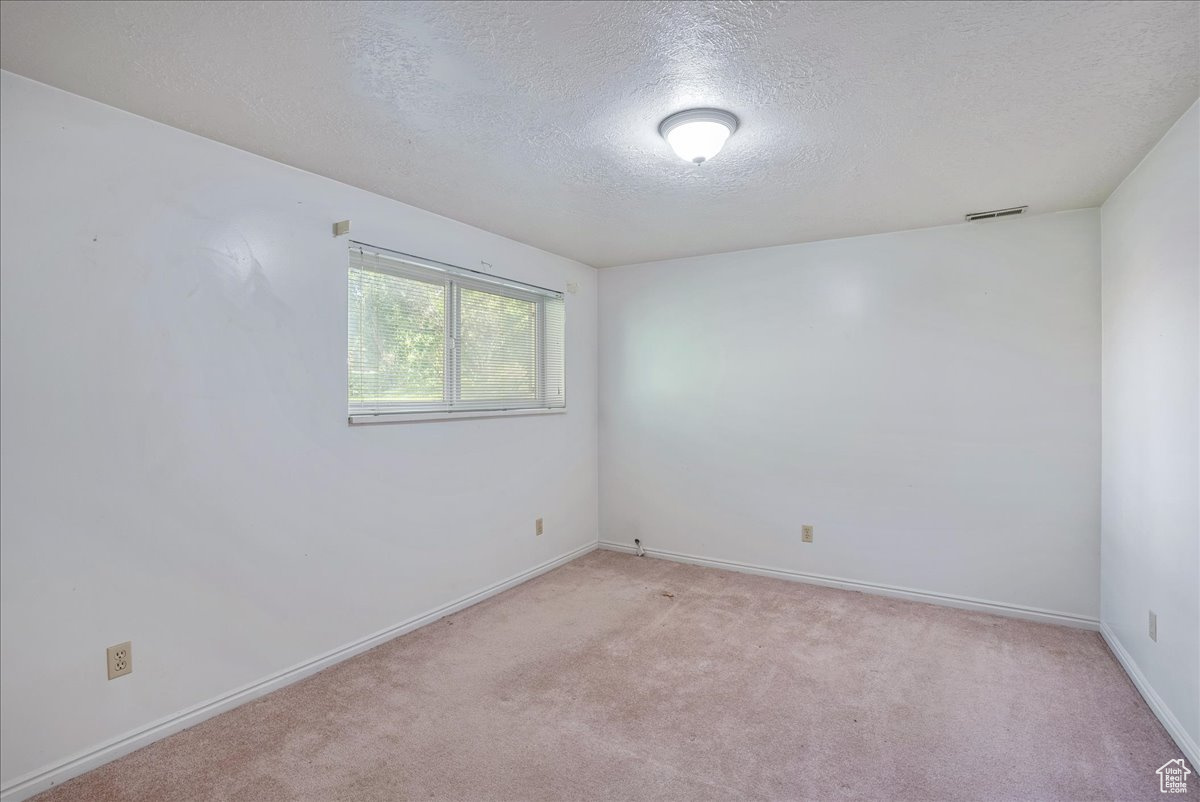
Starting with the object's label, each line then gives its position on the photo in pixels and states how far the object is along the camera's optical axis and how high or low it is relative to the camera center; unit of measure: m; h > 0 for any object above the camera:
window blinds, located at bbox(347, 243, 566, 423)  3.02 +0.37
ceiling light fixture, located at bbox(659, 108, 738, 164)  2.12 +1.00
